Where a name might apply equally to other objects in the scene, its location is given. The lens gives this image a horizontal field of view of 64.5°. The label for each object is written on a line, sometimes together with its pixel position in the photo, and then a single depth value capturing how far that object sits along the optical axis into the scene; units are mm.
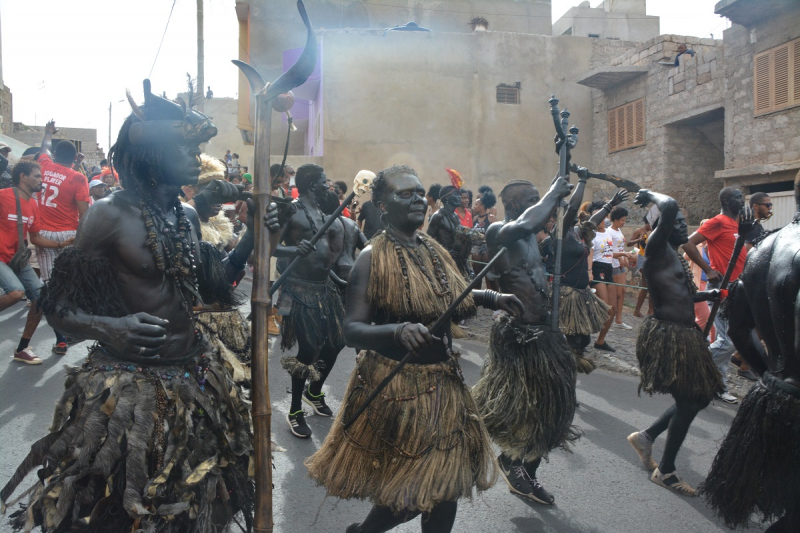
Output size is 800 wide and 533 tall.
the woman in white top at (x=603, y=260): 9781
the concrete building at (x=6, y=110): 22719
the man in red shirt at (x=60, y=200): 7602
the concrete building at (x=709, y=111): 12609
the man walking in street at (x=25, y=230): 6523
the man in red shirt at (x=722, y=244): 6703
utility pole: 17047
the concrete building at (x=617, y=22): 28766
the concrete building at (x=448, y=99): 17766
